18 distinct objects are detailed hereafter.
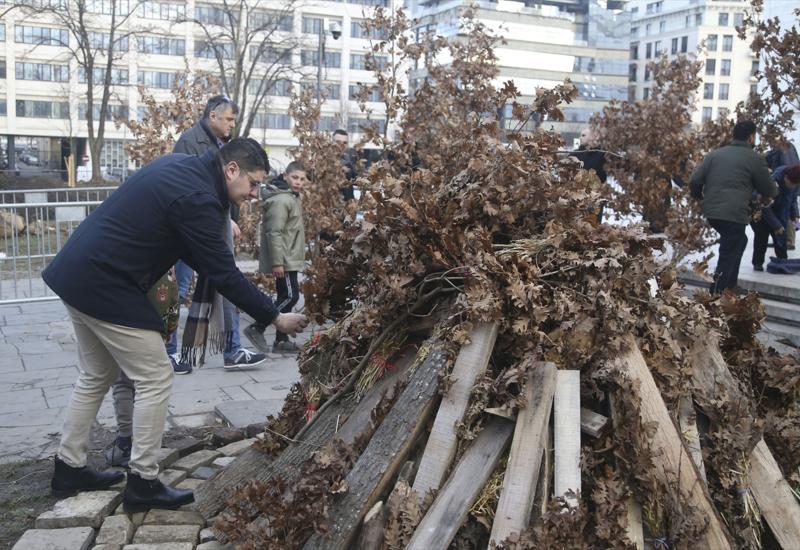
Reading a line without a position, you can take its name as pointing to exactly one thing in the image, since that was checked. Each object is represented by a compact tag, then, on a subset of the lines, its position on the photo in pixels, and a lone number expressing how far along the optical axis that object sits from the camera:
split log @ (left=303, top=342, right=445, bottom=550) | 3.65
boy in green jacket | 8.31
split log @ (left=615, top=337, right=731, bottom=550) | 3.49
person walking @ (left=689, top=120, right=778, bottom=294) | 9.02
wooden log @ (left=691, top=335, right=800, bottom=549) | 3.67
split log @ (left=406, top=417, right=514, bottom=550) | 3.41
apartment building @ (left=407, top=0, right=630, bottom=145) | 109.41
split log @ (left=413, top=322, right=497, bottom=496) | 3.68
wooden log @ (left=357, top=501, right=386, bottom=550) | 3.59
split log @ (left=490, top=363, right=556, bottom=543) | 3.42
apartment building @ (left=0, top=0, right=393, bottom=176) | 64.75
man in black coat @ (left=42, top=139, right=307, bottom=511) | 4.27
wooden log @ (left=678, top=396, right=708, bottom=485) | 3.79
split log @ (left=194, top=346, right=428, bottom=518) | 4.20
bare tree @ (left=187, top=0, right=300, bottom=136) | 43.22
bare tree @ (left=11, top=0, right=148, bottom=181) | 34.89
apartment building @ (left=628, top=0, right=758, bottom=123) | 105.50
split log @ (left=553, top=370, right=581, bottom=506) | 3.52
